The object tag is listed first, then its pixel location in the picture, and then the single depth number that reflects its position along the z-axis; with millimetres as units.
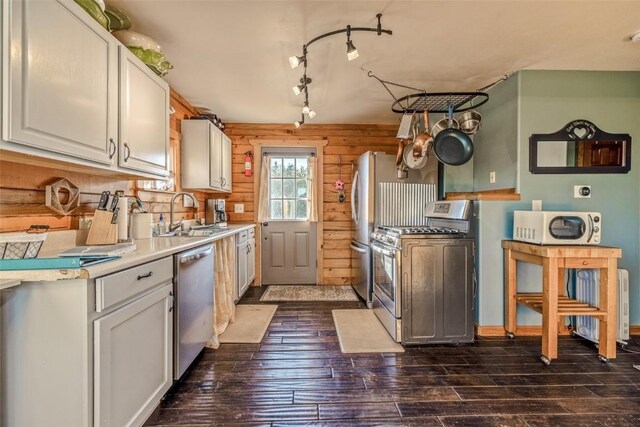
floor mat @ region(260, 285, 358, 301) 3887
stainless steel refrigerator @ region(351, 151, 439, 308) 3506
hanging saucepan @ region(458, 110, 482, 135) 2896
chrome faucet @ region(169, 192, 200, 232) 2749
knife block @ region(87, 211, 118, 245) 1821
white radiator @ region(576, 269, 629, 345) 2520
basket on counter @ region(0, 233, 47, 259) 1232
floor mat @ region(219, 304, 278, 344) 2646
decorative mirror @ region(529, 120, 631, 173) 2770
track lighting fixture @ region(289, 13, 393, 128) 1964
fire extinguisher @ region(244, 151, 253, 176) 4473
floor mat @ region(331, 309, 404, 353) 2502
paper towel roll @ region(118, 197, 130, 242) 2076
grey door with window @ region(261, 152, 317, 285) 4586
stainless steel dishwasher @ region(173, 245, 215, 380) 1825
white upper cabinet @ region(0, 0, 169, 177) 1158
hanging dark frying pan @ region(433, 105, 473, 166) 2924
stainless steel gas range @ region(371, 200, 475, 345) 2570
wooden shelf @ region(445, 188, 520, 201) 2768
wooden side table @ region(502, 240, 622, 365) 2258
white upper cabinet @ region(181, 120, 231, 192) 3439
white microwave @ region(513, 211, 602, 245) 2354
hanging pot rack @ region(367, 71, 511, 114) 2881
